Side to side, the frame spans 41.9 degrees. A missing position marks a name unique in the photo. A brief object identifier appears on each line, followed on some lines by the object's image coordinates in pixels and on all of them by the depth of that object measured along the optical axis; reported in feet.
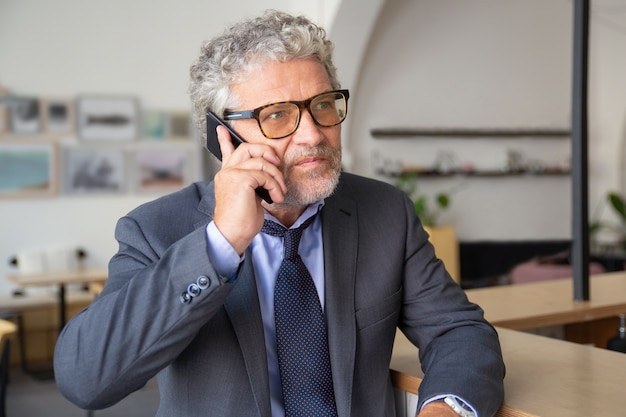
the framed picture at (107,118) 27.63
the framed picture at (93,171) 27.68
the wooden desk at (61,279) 23.59
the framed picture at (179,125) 28.94
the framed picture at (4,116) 26.43
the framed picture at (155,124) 28.50
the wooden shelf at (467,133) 31.12
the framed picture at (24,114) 26.63
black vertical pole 11.00
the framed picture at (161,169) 28.71
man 5.15
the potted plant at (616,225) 33.47
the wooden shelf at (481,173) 31.19
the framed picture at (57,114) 27.12
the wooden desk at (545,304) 9.81
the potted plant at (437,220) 29.68
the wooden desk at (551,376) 5.55
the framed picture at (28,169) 26.63
